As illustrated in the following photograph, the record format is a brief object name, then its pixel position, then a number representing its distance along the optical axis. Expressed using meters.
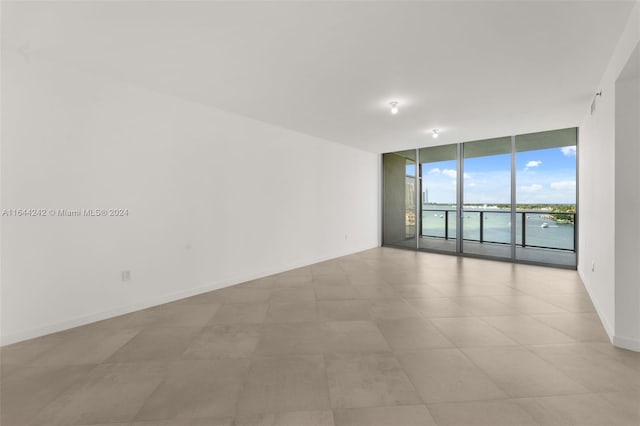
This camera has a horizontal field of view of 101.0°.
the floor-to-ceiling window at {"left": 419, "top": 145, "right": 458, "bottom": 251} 6.83
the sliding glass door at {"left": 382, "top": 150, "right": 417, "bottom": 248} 7.88
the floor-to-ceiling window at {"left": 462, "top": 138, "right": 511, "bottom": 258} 6.05
